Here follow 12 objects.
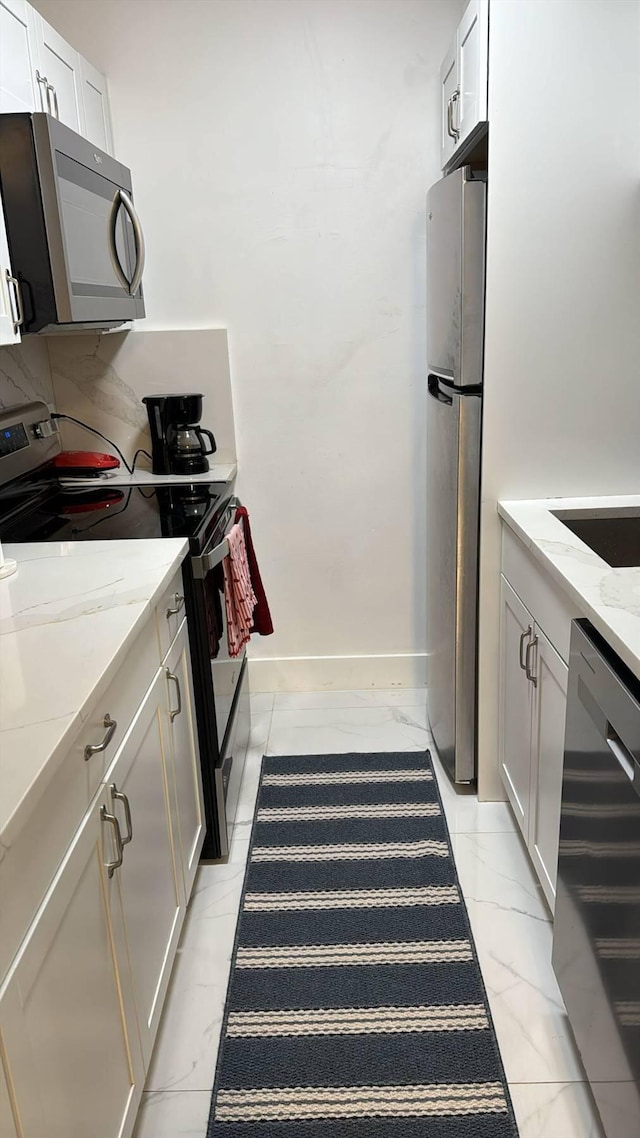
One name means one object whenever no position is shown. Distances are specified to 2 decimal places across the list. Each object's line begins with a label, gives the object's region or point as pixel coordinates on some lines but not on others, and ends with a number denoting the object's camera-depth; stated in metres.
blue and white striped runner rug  1.58
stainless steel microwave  1.91
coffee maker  2.81
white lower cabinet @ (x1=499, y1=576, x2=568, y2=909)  1.80
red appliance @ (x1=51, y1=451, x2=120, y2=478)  2.76
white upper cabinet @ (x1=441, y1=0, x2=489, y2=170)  2.03
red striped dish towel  2.35
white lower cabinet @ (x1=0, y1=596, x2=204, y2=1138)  0.96
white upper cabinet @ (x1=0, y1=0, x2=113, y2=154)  1.92
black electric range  2.09
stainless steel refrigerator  2.16
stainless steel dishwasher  1.23
